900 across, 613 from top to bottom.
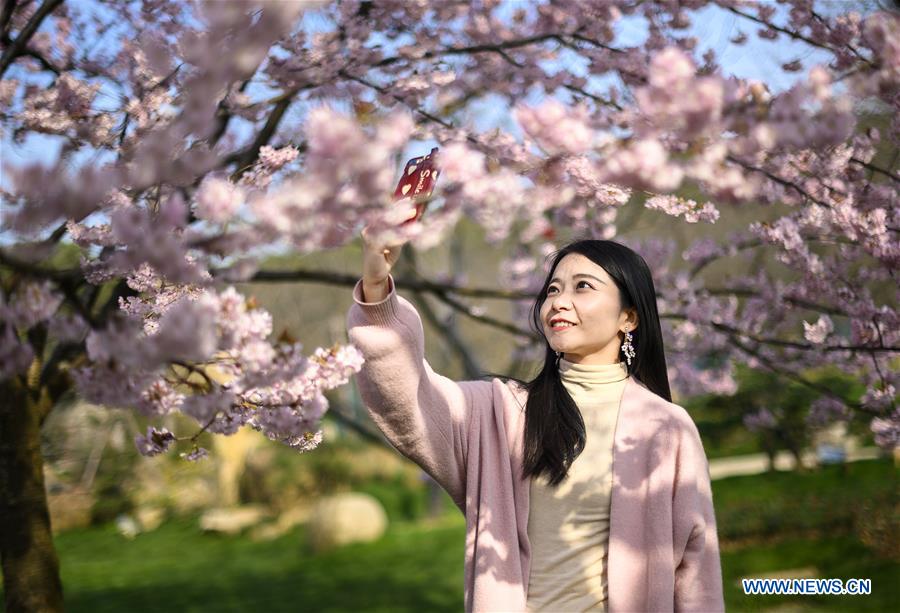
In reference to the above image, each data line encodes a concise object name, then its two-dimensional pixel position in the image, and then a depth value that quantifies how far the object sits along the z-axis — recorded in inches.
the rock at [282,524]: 407.1
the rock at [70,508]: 419.8
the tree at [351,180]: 52.5
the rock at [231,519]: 415.2
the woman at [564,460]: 80.6
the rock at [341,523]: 356.2
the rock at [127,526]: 417.1
